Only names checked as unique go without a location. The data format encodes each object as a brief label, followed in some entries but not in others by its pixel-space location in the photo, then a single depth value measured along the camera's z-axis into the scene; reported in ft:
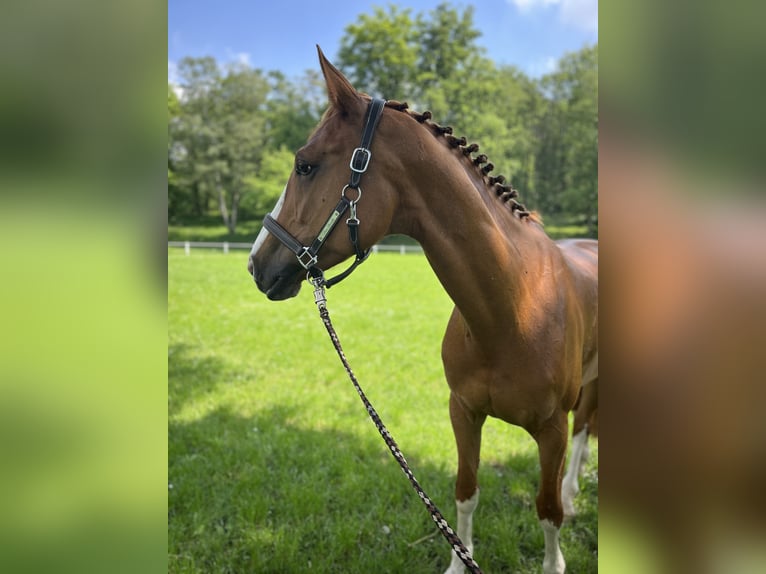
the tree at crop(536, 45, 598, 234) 108.06
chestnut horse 6.34
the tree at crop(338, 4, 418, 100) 112.88
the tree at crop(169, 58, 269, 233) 114.73
